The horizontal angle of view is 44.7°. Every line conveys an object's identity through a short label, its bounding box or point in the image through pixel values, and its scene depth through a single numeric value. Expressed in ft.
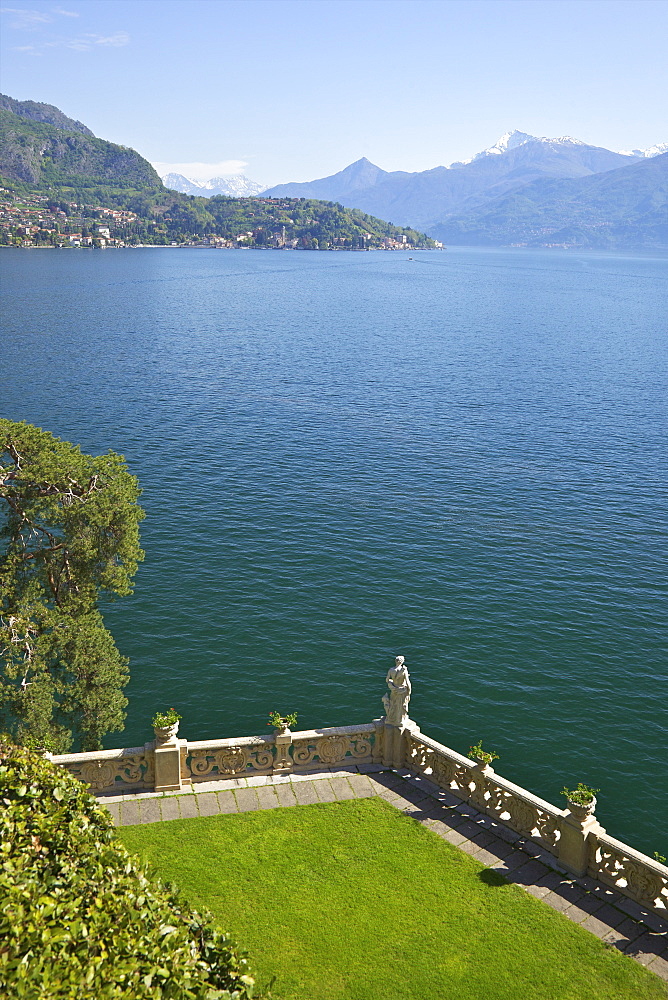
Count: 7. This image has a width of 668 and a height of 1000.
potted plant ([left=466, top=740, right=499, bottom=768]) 64.44
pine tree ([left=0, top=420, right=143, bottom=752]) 83.10
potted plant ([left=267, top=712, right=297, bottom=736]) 67.67
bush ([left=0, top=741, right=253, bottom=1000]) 27.91
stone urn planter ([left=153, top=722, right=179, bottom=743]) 65.10
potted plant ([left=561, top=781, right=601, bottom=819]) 58.03
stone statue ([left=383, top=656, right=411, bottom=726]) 68.03
